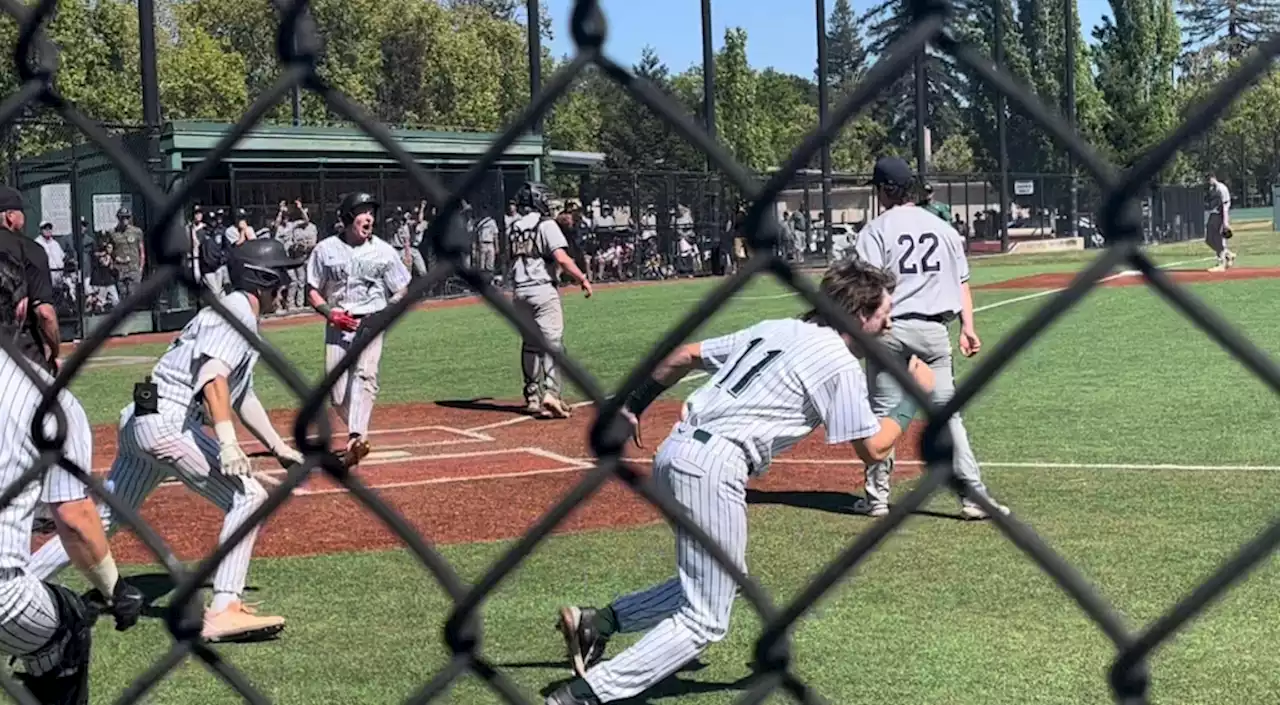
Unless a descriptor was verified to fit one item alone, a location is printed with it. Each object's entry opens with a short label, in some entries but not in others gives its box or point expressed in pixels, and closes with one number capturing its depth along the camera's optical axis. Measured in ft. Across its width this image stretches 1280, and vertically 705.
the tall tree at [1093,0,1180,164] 117.29
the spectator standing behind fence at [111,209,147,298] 70.95
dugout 72.64
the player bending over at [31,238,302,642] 19.17
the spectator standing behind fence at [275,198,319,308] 81.05
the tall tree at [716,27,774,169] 164.04
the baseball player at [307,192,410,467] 33.86
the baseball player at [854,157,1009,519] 24.68
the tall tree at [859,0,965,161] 147.54
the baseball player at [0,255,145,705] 12.25
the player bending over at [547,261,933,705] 14.93
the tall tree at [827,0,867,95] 169.78
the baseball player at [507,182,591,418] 38.86
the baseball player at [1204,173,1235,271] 82.84
